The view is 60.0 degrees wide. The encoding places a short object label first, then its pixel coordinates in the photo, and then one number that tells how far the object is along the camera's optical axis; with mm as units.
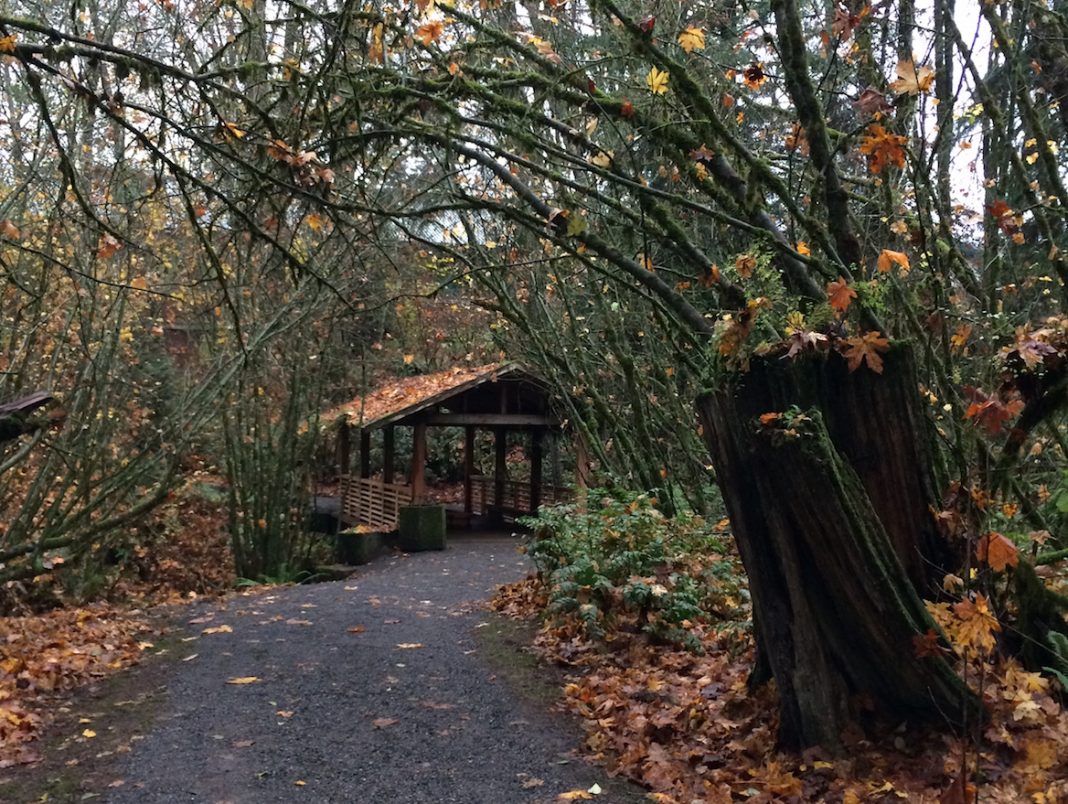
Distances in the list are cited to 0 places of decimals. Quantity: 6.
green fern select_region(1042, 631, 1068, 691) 4383
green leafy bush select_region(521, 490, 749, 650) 7363
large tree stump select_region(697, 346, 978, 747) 4242
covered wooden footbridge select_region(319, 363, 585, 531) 19781
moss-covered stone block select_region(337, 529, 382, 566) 18891
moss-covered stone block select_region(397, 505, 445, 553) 20156
